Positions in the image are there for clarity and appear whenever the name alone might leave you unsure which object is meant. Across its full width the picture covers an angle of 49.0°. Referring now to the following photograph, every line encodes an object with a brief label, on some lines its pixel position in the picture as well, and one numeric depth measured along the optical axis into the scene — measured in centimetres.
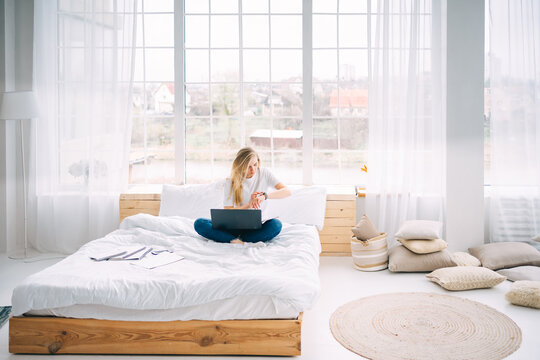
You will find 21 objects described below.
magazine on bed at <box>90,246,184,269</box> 357
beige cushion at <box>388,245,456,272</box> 456
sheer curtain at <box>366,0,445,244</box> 504
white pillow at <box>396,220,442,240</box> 464
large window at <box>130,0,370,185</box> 539
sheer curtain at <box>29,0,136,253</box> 522
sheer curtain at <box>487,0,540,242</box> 497
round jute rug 311
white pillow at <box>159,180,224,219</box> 494
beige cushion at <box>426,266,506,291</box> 411
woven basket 468
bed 303
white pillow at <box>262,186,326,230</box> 486
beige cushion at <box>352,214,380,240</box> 475
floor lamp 492
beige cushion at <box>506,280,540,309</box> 374
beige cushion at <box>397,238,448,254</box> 459
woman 416
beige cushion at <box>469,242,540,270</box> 455
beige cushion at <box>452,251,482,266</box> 457
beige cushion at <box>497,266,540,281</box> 428
